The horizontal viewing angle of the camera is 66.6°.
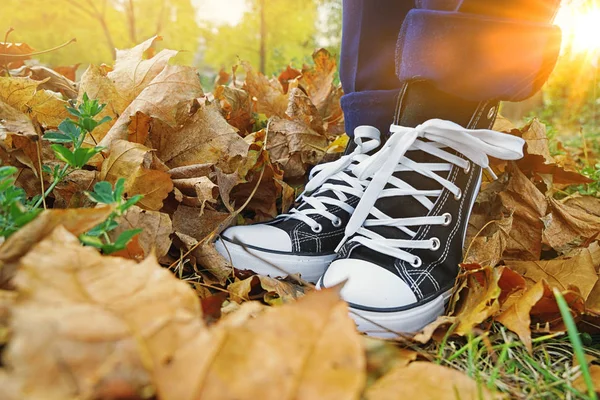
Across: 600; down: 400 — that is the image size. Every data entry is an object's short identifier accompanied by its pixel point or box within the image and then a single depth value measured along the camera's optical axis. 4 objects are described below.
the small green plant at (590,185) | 0.55
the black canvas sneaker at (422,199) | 0.34
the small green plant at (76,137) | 0.28
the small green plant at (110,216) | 0.23
